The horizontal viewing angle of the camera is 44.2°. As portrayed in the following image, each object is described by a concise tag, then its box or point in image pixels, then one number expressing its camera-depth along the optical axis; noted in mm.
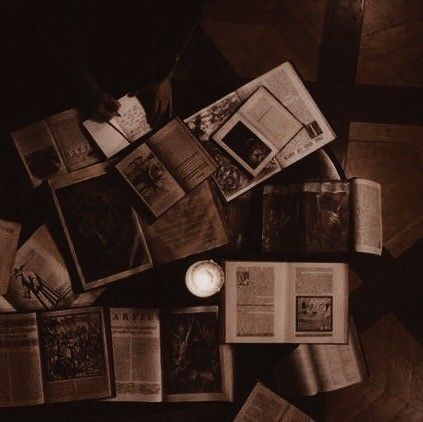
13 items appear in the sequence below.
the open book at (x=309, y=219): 1383
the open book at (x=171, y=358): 1381
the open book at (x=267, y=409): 1438
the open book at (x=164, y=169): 1388
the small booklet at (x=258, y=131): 1454
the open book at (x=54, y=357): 1364
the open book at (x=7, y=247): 1350
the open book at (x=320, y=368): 1451
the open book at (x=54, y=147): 1425
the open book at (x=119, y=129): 1419
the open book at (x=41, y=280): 1367
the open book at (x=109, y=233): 1359
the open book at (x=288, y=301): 1383
